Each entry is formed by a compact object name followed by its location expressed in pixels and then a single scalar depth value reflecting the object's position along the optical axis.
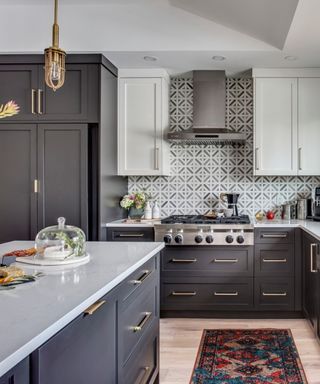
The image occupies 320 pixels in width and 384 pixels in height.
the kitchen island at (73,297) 0.92
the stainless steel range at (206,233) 3.71
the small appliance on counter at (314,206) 4.07
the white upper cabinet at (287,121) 4.05
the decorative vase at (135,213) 4.41
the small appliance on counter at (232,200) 4.24
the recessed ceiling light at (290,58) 3.73
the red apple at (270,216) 4.21
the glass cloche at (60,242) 1.70
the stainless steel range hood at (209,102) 4.19
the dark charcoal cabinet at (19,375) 0.83
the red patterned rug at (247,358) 2.56
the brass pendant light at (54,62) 1.71
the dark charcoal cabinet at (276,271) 3.74
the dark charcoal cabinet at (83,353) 1.00
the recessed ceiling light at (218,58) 3.76
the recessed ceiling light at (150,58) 3.76
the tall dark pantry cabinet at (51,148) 3.61
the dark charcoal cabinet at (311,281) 3.12
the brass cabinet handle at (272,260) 3.75
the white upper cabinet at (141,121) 4.09
